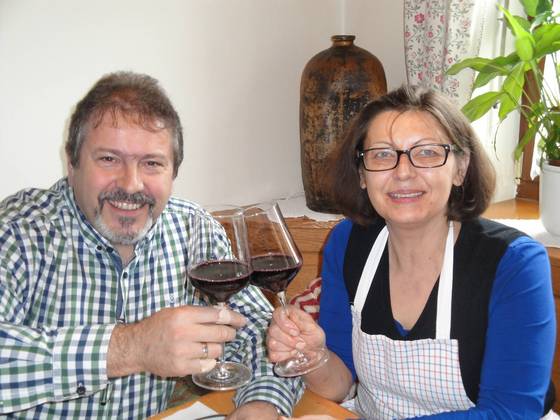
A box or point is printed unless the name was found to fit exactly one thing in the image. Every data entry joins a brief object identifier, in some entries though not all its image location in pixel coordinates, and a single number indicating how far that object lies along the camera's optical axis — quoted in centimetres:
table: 129
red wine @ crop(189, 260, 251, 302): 111
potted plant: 218
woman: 135
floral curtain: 249
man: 142
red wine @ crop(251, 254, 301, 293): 119
